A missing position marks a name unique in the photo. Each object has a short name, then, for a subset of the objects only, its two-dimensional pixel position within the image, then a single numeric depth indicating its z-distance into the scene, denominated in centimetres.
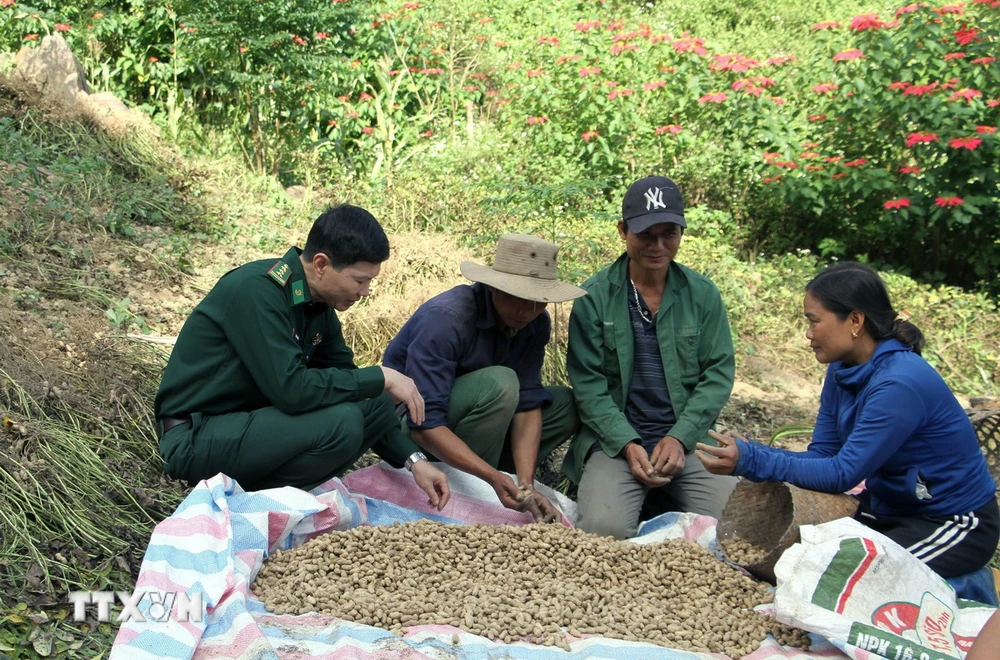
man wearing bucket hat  325
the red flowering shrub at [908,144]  612
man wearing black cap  344
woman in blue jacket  279
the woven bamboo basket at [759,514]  316
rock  670
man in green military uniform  291
